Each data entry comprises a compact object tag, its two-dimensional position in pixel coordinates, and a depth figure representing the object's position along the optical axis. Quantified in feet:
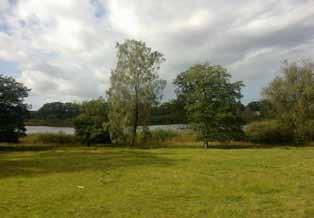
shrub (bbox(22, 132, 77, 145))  73.63
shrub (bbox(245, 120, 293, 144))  72.39
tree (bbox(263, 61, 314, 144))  66.25
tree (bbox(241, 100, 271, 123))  72.45
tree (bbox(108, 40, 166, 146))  61.47
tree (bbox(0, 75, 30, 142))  60.88
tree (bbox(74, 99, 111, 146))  66.68
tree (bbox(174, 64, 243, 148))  62.40
